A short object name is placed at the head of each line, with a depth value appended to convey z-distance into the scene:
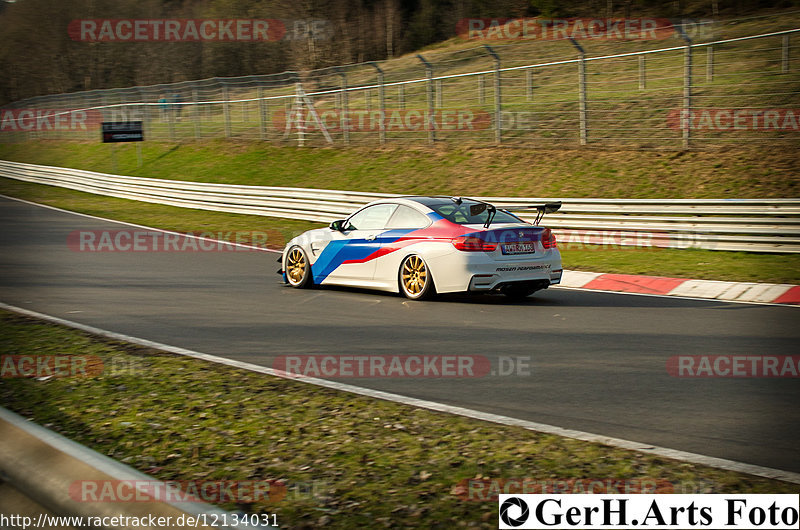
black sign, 34.62
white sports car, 10.57
